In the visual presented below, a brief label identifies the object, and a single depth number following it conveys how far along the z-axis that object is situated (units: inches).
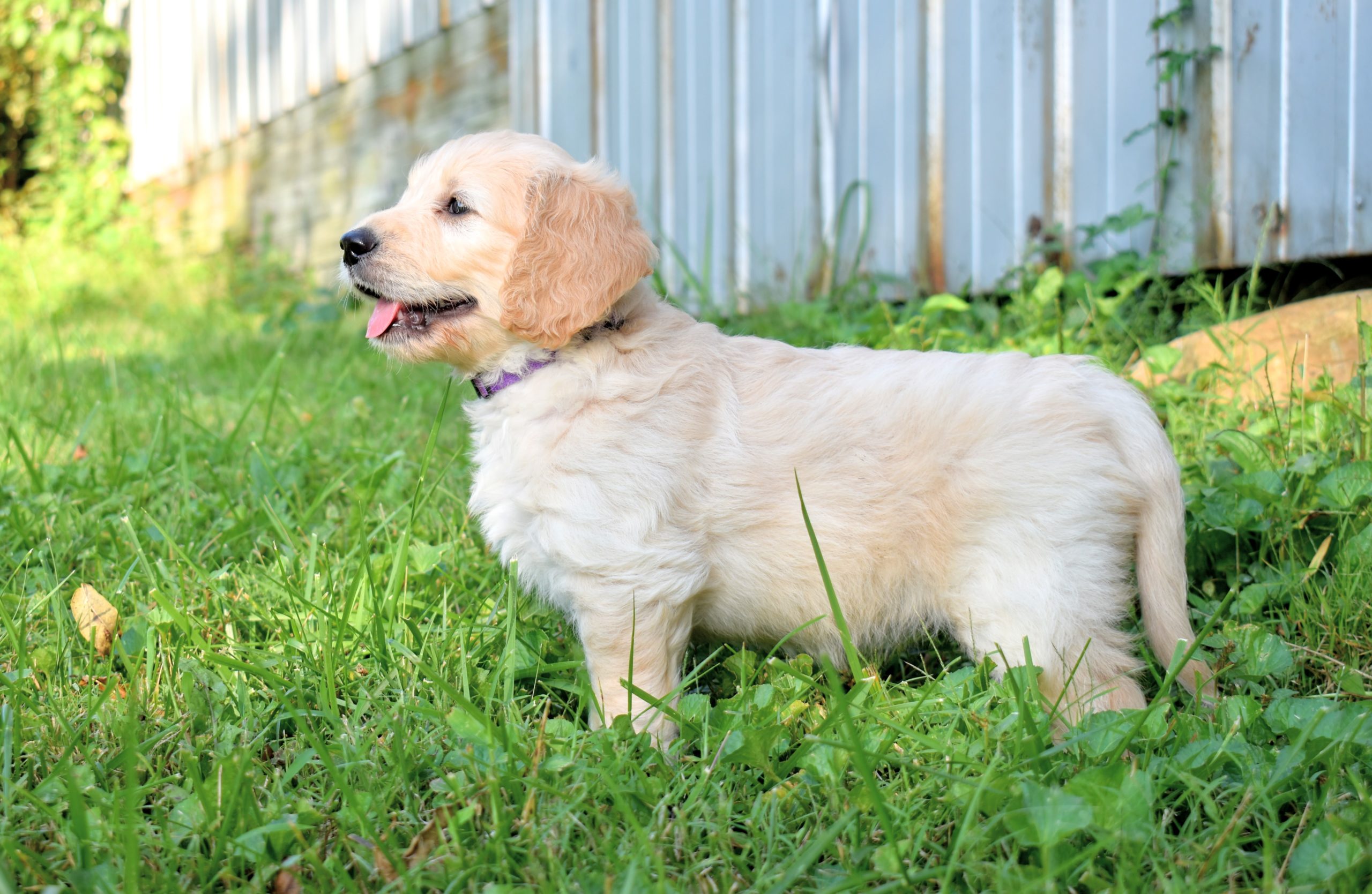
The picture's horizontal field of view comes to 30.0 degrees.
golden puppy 51.7
